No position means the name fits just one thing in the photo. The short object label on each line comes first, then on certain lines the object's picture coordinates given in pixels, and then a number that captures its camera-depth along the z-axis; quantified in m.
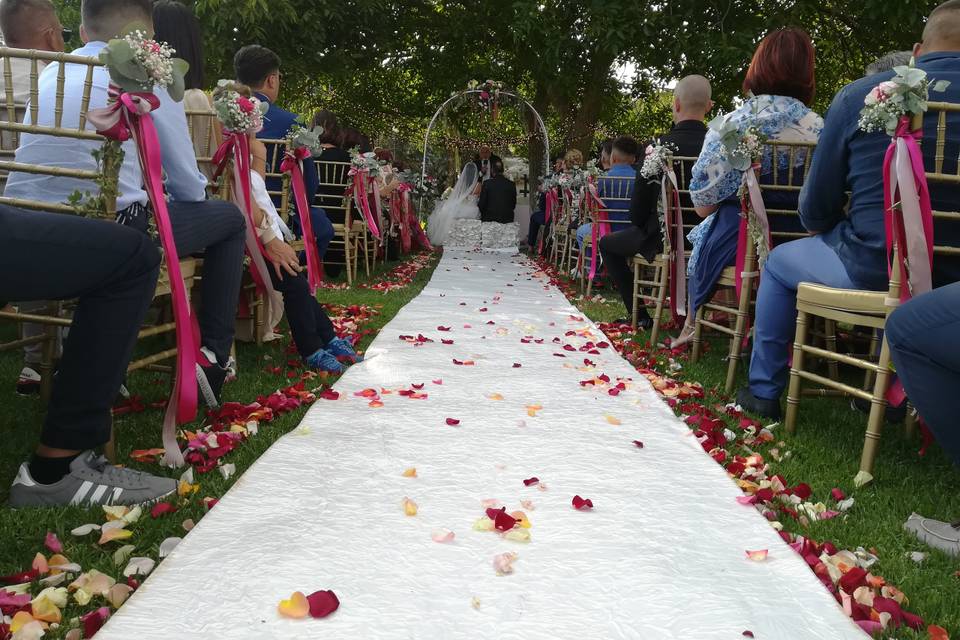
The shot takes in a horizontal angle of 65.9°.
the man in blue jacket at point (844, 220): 2.28
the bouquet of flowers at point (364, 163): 6.95
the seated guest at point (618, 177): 6.25
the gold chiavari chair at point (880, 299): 2.17
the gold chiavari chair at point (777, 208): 3.38
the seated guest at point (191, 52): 3.05
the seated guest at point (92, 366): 1.71
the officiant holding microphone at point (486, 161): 14.45
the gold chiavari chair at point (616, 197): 6.19
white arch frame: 12.97
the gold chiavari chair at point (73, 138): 1.89
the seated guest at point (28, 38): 2.98
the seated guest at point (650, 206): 4.57
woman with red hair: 3.32
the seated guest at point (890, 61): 3.50
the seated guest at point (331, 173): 6.98
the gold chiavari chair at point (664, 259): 4.44
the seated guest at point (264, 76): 4.19
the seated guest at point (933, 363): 1.75
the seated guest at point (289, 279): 3.32
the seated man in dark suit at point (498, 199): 13.06
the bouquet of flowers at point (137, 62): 1.84
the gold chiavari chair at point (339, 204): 6.87
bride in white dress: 13.42
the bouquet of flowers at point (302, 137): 3.74
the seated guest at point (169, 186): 2.09
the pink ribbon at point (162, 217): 1.91
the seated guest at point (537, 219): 12.83
